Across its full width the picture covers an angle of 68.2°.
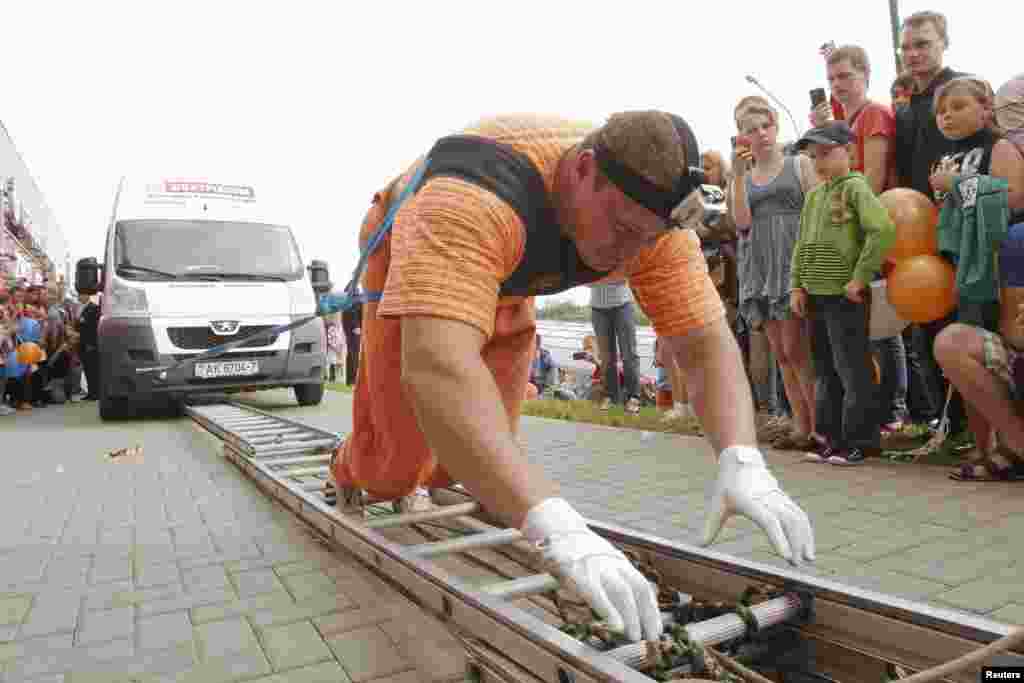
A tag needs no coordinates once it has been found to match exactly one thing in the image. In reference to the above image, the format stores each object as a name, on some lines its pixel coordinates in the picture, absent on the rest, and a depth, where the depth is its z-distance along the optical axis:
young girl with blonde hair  4.01
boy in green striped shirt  4.52
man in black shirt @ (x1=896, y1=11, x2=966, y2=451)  4.67
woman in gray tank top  5.08
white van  8.42
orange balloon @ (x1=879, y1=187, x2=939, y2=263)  4.50
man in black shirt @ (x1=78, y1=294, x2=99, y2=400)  12.09
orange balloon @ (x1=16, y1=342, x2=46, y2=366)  10.45
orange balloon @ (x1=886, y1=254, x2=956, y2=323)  4.29
